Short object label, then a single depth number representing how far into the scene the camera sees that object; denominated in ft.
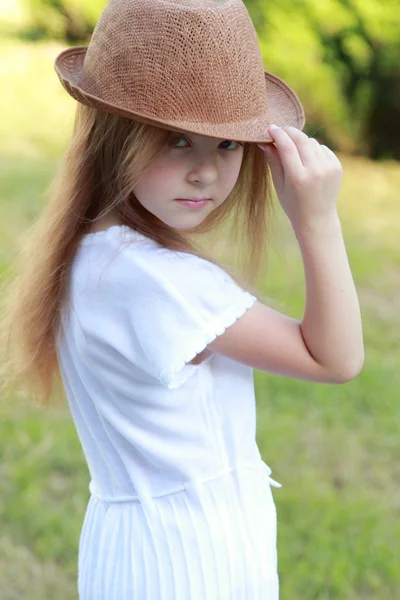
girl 6.71
